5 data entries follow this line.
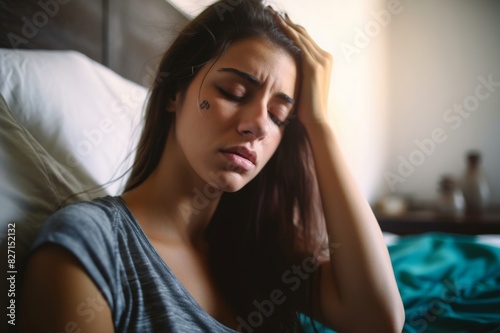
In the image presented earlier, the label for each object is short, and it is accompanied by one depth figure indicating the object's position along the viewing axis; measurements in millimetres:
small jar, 2045
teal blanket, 718
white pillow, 470
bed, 478
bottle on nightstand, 2117
